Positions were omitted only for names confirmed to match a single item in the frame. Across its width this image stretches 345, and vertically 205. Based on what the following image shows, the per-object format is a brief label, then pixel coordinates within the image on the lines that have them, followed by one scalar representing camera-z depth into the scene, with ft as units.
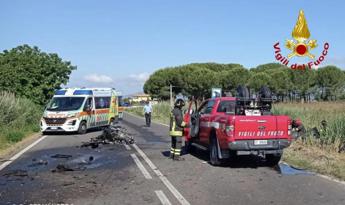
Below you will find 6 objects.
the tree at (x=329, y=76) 206.15
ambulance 71.41
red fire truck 34.24
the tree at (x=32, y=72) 101.45
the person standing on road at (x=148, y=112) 94.63
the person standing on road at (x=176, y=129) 40.73
